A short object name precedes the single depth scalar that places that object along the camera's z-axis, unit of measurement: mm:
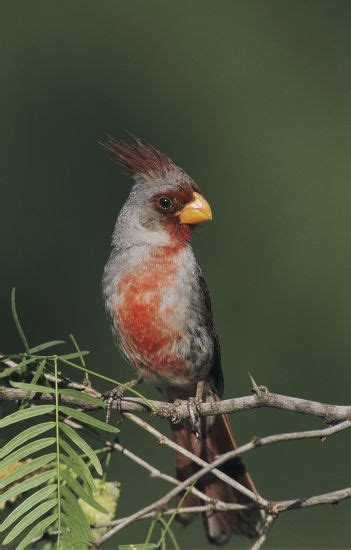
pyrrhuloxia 8945
